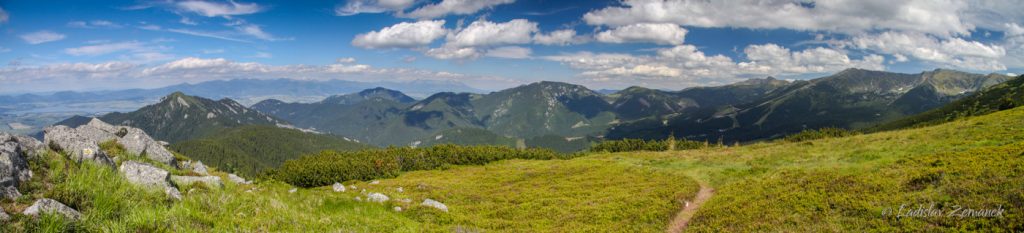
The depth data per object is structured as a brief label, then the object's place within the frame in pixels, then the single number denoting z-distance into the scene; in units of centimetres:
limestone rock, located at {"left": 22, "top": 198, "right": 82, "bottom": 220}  790
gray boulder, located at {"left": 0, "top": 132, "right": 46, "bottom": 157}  1158
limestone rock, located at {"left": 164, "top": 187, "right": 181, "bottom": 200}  1171
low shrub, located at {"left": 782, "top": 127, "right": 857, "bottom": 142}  6303
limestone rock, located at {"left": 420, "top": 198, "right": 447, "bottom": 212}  2411
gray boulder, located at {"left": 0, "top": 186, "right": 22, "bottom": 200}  864
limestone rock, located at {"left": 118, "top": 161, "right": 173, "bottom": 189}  1298
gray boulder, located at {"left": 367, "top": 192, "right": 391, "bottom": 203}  2393
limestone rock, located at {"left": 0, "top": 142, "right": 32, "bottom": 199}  887
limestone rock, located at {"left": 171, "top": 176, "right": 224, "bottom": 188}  1468
